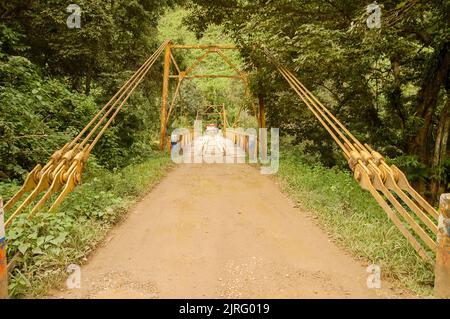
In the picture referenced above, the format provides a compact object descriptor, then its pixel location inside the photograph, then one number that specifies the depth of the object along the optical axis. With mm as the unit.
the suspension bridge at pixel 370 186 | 3068
